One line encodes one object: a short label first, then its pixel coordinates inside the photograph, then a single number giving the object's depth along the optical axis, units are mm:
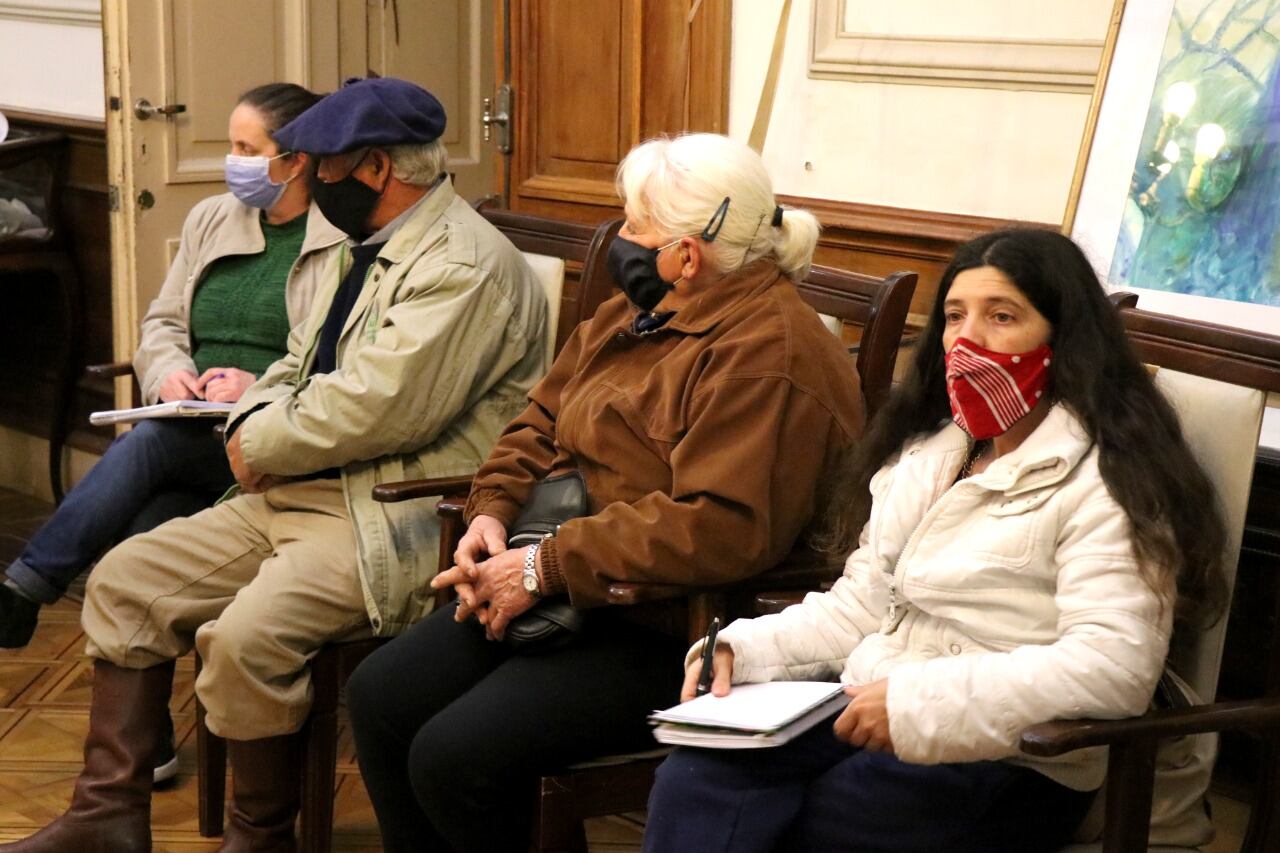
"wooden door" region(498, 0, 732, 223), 3482
